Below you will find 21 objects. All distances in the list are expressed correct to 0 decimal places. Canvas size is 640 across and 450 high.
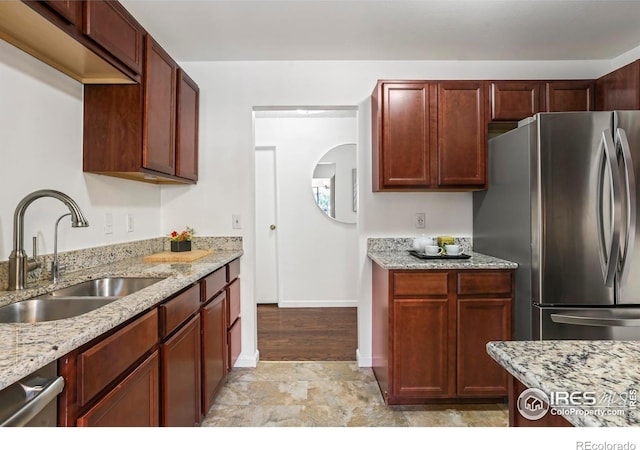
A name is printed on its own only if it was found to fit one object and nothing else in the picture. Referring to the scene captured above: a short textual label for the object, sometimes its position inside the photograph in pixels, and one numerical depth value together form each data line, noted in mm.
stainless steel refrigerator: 1795
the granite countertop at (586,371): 532
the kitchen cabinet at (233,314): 2402
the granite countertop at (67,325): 758
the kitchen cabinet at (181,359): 1420
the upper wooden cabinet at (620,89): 2170
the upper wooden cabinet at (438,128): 2385
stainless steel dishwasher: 716
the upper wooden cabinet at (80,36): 1254
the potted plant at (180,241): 2531
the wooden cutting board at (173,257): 2207
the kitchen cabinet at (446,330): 2100
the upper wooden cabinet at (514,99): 2398
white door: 4375
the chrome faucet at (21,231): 1347
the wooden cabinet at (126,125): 1879
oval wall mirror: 4277
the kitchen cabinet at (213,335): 1898
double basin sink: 1251
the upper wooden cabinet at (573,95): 2432
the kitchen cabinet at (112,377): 901
